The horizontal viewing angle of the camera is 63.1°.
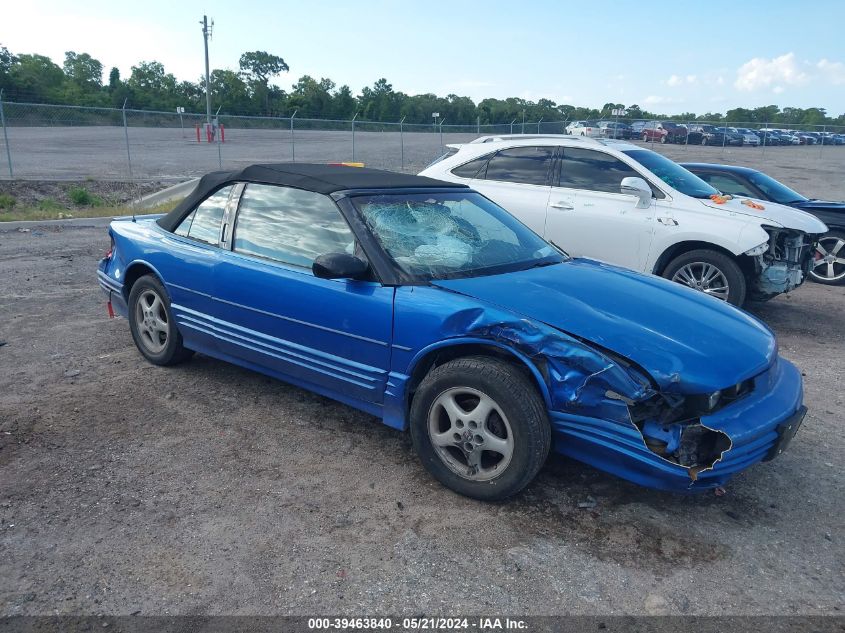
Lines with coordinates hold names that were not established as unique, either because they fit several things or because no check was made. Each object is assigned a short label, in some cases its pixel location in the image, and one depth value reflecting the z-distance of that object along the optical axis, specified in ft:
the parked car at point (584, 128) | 115.80
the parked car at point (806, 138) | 147.25
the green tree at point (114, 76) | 235.34
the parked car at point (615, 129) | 119.44
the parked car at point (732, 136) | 134.72
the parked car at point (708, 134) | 132.05
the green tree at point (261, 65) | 304.30
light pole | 146.10
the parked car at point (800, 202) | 29.04
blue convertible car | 9.93
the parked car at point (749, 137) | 136.23
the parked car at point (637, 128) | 132.67
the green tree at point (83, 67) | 258.78
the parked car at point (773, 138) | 140.46
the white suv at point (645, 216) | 21.89
